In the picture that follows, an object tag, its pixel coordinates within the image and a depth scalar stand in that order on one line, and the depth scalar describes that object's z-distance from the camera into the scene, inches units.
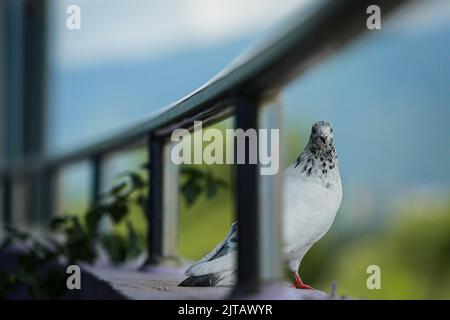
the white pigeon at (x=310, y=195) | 133.4
